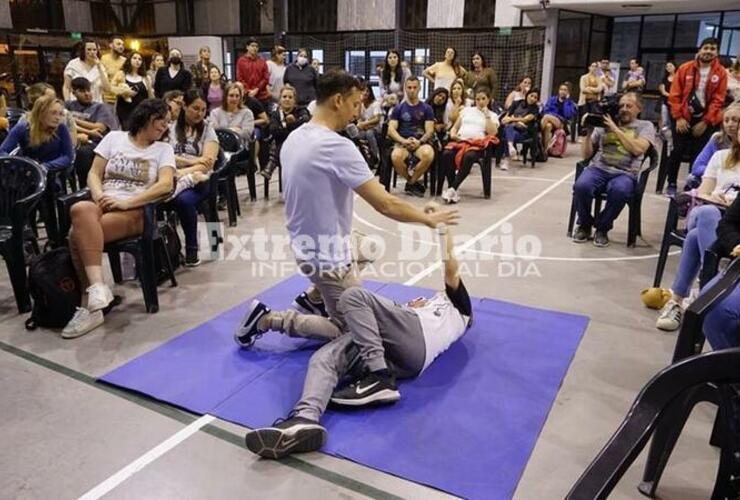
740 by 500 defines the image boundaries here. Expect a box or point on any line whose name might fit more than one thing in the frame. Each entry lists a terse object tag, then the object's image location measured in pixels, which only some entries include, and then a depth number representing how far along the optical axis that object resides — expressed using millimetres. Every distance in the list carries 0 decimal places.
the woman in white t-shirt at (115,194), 3059
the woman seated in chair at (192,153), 4027
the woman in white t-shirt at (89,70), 6352
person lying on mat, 2098
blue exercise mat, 2082
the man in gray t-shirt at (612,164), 4488
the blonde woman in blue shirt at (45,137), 3908
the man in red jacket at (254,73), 7887
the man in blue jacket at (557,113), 8961
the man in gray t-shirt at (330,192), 2383
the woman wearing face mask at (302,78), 7672
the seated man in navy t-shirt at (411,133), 6375
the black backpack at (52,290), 3053
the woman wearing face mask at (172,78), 7000
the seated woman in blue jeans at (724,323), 2055
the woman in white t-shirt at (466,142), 6207
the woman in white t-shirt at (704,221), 2932
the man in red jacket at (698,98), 5770
